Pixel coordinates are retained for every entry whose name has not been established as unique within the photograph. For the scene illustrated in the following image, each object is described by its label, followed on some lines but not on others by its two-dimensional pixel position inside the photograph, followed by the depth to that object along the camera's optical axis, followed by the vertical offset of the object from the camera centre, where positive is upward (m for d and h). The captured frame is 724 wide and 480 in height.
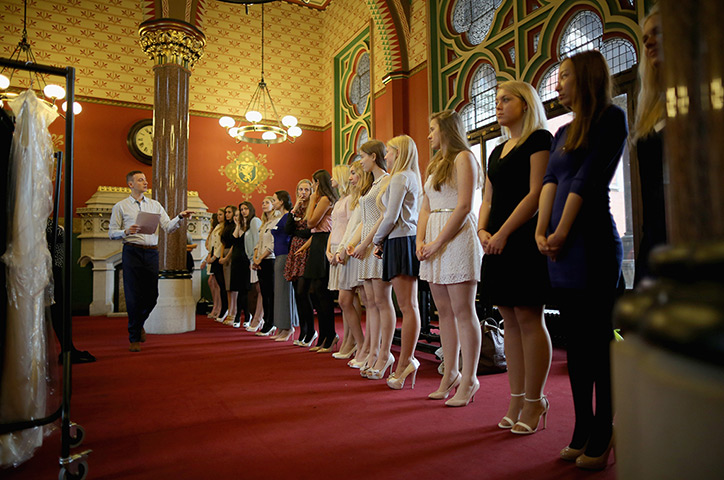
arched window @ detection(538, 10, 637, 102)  4.68 +2.21
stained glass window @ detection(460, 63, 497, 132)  6.42 +2.19
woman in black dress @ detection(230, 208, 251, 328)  5.95 +0.11
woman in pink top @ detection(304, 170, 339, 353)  4.02 +0.11
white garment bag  1.51 -0.01
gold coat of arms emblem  9.90 +1.99
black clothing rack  1.45 -0.20
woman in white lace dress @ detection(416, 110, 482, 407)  2.31 +0.10
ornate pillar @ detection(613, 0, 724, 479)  0.28 -0.01
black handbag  3.15 -0.52
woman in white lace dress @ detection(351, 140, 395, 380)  3.02 +0.14
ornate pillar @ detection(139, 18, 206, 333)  5.65 +1.49
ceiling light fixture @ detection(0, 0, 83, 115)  6.51 +2.51
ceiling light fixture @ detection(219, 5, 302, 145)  7.51 +2.23
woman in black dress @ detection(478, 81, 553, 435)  1.86 +0.06
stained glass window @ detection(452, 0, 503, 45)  6.55 +3.34
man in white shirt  4.31 +0.12
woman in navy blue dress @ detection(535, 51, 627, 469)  1.55 +0.06
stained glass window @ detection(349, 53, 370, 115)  9.31 +3.50
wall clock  9.14 +2.43
